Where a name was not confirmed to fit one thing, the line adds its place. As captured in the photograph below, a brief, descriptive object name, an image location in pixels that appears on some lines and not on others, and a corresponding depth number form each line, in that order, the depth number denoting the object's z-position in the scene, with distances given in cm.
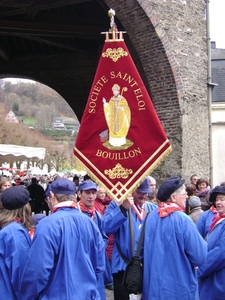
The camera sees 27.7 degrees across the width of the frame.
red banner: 433
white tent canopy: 1400
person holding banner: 442
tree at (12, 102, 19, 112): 8556
